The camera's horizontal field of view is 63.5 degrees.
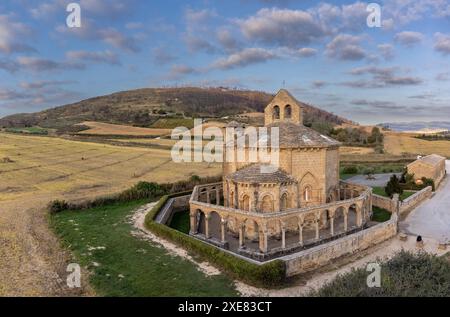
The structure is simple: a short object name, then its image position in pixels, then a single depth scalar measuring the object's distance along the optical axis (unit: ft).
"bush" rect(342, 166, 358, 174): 194.97
